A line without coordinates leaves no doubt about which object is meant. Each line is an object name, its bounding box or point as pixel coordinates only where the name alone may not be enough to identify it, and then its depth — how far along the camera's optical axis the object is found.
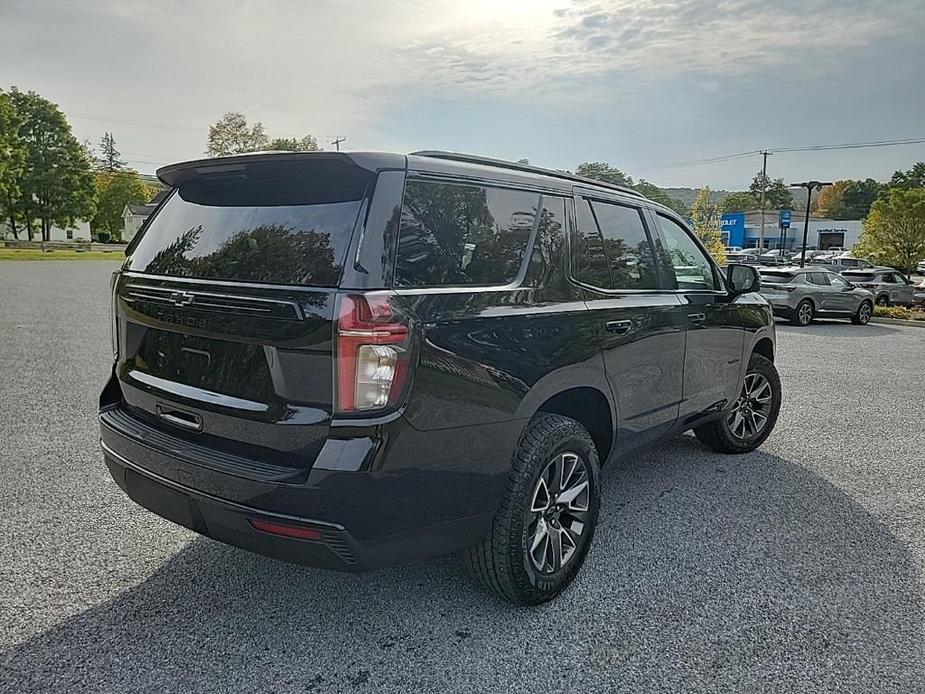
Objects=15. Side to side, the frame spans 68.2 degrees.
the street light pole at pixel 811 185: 31.91
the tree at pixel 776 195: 125.88
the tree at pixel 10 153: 42.69
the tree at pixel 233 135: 58.16
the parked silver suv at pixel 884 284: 21.96
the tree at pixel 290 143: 55.26
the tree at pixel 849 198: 108.50
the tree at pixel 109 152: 122.88
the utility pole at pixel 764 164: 61.97
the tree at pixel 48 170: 55.28
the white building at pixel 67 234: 64.61
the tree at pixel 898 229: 29.05
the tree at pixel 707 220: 30.58
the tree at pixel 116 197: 71.62
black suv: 2.30
